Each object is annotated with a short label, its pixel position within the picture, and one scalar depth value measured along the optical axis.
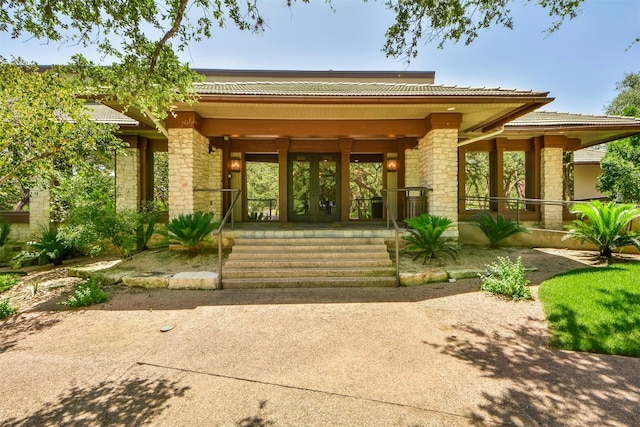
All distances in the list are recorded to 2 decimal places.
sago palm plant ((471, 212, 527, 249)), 7.23
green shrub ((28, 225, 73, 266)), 7.04
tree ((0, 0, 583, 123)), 3.75
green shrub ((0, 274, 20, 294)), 5.56
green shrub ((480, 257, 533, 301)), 4.32
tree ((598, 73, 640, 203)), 8.71
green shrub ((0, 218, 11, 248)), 7.82
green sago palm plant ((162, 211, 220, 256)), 6.26
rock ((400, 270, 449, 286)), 5.16
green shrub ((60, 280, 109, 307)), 4.38
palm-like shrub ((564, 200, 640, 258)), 5.48
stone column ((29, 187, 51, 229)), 8.22
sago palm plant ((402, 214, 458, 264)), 5.84
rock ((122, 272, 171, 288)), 5.12
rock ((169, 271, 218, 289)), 5.06
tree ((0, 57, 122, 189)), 4.01
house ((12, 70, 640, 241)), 6.46
